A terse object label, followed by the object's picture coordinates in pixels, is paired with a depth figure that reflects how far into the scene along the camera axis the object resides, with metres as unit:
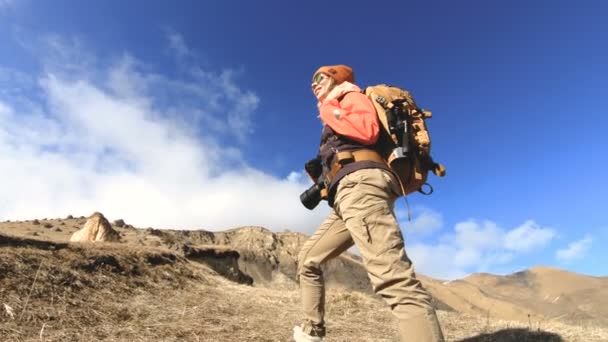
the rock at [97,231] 15.83
